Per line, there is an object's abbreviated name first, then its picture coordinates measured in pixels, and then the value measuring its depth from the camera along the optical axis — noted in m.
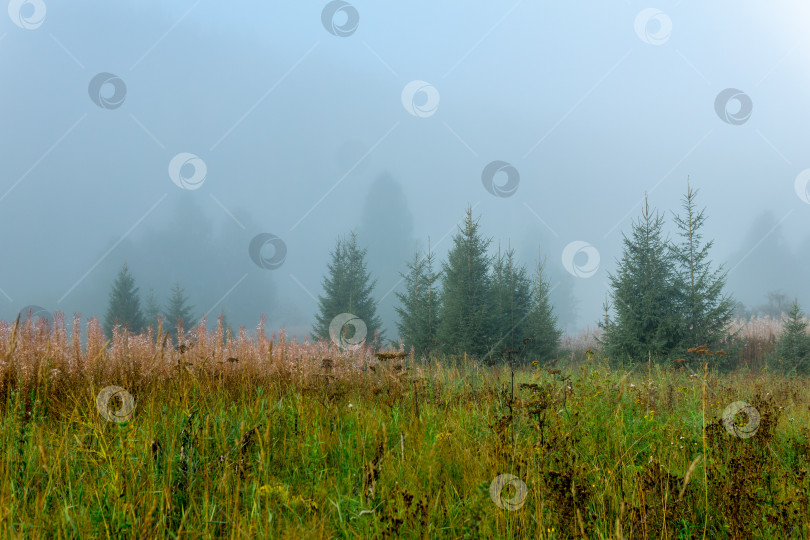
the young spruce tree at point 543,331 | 17.69
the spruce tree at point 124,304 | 30.52
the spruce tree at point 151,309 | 36.75
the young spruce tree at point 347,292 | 24.02
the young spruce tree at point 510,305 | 17.36
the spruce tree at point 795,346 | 14.01
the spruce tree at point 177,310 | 34.38
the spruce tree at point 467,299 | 16.67
